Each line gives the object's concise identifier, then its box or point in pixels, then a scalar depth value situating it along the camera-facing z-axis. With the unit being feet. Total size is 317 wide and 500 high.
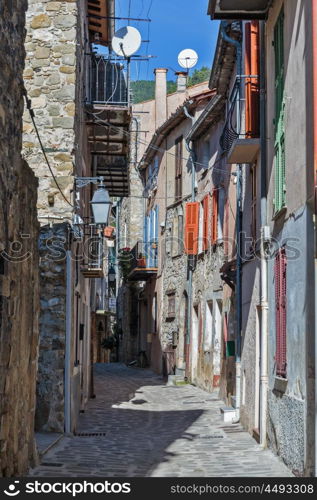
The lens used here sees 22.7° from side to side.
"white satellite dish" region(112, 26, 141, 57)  54.24
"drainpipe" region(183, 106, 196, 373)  77.88
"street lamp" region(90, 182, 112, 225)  43.73
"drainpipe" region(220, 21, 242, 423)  47.24
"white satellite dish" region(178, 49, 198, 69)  100.94
